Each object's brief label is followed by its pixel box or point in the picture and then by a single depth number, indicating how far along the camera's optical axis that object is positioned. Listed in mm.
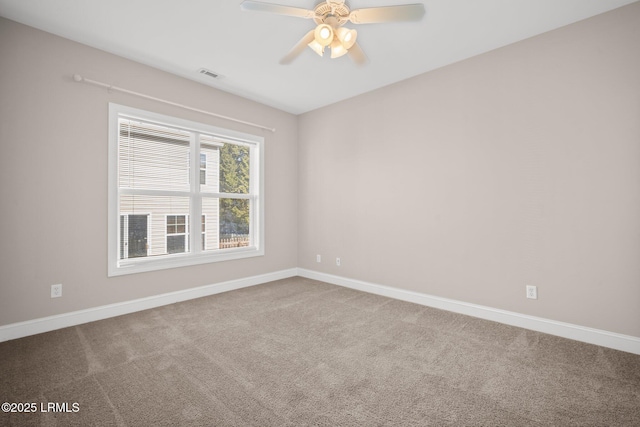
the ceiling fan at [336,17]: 1883
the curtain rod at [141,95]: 2818
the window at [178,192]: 3191
